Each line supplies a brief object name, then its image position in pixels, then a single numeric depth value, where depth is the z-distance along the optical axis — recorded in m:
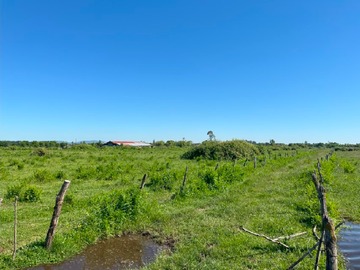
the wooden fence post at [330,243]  4.82
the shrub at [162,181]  17.70
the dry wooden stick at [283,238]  8.78
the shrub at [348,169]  26.84
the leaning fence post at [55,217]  8.08
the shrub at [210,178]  17.58
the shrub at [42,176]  20.11
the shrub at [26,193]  14.38
